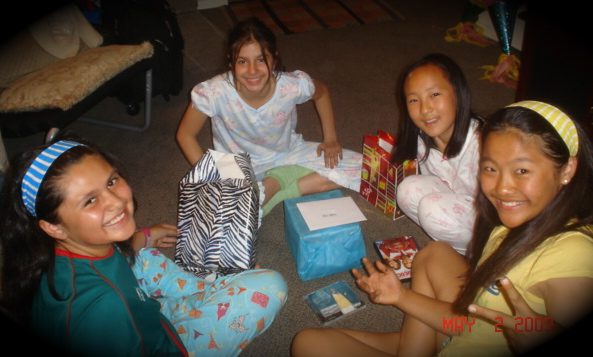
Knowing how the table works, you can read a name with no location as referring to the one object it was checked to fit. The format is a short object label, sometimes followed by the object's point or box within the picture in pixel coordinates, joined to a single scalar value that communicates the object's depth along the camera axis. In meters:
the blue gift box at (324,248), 1.56
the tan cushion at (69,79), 1.89
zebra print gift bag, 1.48
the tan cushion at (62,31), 2.29
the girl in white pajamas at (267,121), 1.71
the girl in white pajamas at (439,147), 1.46
